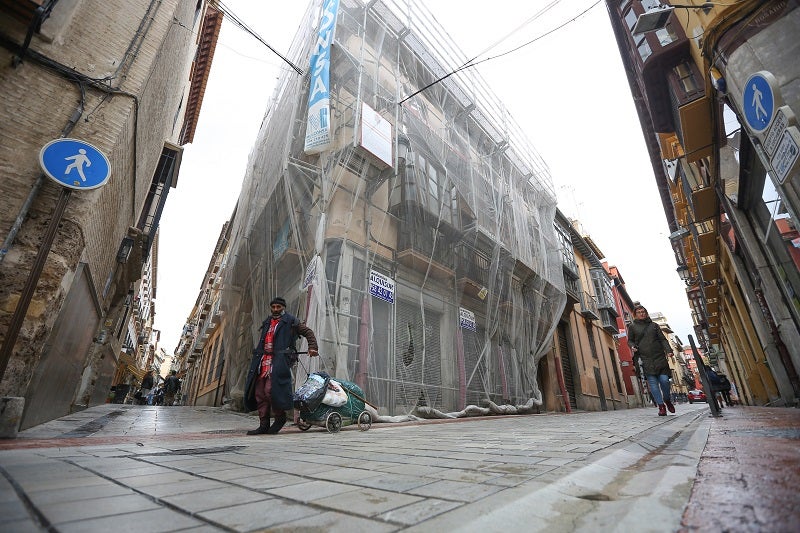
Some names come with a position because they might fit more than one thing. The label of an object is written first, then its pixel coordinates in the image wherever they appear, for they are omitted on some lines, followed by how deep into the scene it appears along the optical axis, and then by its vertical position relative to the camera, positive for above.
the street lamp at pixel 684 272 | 19.08 +6.52
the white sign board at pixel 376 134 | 6.80 +4.99
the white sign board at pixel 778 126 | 3.32 +2.55
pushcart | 4.05 -0.19
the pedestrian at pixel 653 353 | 5.72 +0.69
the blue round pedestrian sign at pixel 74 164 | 3.40 +2.22
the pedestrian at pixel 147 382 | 16.82 +0.75
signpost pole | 2.92 +0.97
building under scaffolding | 6.52 +3.62
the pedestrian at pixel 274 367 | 3.90 +0.34
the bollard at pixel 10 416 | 2.68 -0.12
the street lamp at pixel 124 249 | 7.27 +2.93
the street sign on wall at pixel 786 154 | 3.28 +2.27
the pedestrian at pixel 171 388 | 17.98 +0.51
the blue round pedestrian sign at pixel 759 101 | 3.63 +3.08
